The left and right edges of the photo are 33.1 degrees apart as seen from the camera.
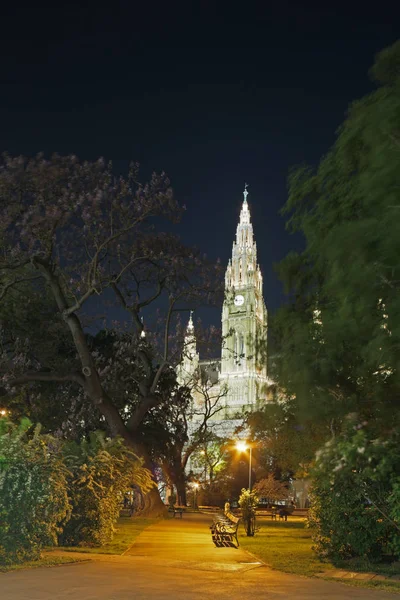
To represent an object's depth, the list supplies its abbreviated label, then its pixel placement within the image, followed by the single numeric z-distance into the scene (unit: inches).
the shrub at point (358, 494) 418.0
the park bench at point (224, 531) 630.5
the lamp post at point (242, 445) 1291.8
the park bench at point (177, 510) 1192.2
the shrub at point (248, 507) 814.5
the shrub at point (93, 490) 556.7
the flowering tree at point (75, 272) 879.7
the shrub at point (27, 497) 435.8
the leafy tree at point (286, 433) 1017.5
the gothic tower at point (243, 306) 4303.6
